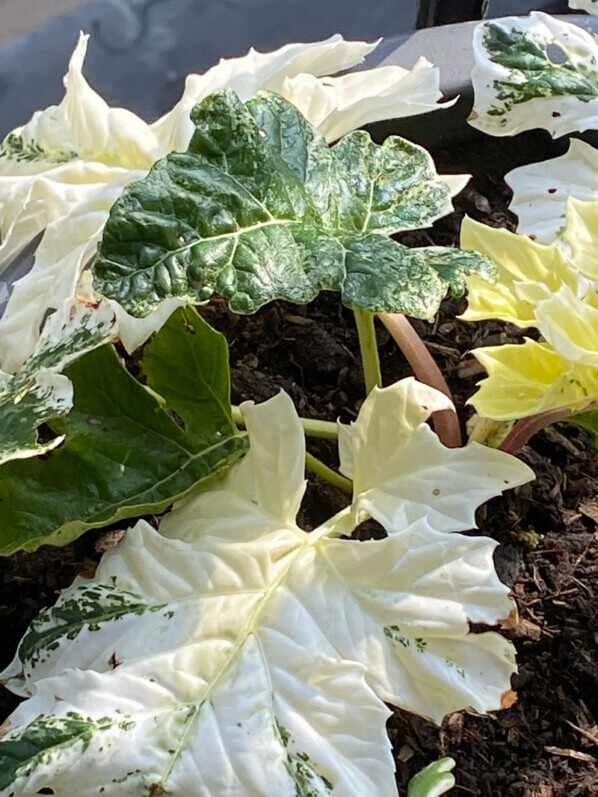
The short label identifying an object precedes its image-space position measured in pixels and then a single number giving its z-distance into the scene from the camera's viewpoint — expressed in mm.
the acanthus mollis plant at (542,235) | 556
